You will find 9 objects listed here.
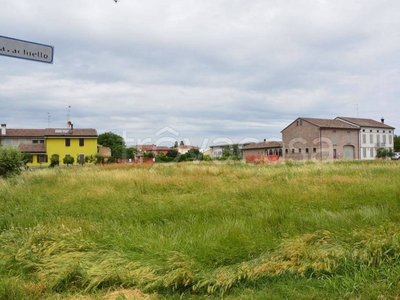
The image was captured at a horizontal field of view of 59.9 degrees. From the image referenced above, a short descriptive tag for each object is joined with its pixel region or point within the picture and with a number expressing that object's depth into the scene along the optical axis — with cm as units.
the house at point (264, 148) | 6053
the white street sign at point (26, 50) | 457
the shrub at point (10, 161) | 1728
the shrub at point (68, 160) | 4388
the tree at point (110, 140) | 7998
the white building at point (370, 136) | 5231
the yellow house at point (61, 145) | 4941
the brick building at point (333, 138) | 4719
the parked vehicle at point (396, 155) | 5069
